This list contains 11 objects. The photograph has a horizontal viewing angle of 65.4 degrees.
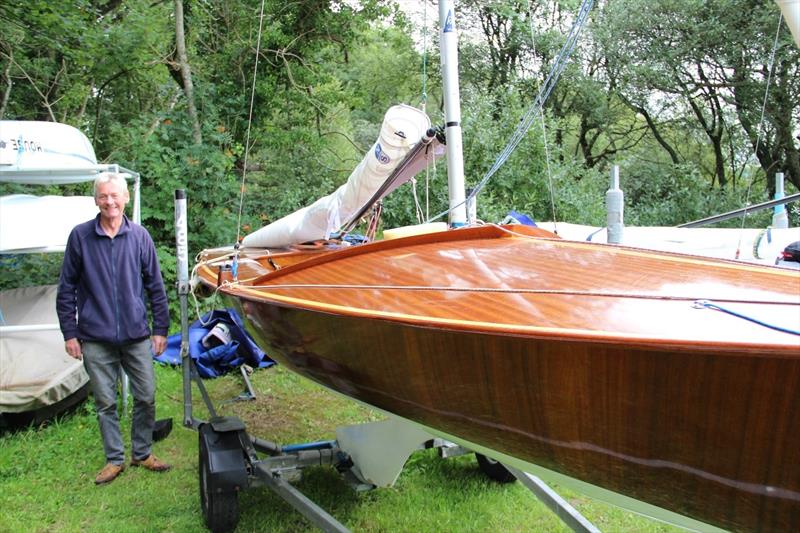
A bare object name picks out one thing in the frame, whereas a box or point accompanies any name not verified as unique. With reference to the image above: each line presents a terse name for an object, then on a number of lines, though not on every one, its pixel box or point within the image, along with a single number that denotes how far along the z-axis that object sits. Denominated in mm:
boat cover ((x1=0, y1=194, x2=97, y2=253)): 3469
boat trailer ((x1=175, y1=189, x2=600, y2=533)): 2334
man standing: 2934
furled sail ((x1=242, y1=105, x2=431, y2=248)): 3078
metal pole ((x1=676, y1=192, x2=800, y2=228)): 2473
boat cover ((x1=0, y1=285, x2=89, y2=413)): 3465
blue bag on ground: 4828
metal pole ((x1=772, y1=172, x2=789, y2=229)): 4367
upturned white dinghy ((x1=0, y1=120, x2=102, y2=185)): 3668
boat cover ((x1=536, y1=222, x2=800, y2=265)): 3893
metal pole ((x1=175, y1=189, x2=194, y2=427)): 3061
